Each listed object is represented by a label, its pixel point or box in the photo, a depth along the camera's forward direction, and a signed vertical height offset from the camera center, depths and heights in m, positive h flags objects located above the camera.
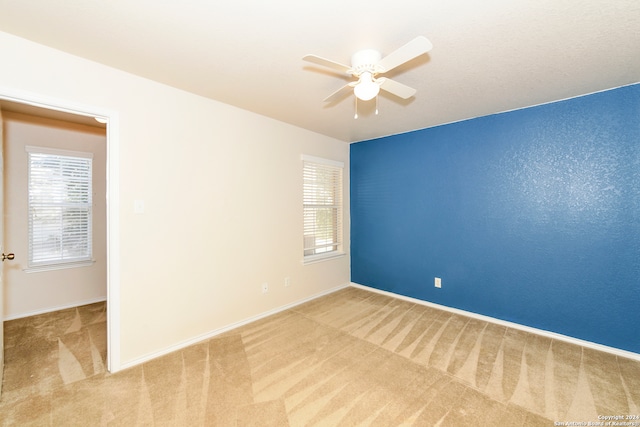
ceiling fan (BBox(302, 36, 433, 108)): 1.49 +0.93
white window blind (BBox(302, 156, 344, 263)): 3.78 +0.09
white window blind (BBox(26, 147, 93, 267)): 3.21 +0.10
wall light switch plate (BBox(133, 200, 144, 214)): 2.18 +0.06
